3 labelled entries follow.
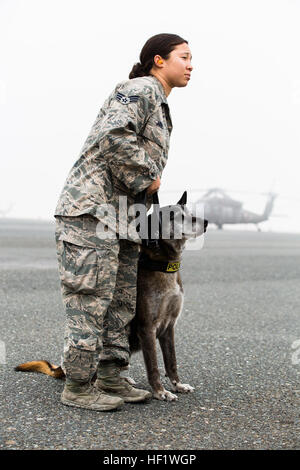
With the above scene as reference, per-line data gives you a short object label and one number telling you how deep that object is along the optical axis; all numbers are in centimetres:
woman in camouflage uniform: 718
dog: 792
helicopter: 9087
